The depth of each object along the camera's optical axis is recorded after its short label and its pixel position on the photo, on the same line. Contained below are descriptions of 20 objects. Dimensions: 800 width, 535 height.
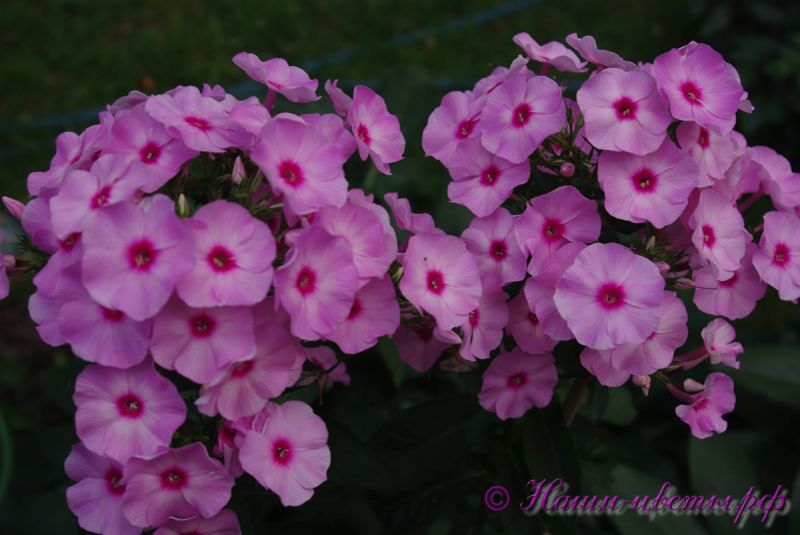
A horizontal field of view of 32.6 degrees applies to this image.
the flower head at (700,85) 0.51
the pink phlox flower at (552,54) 0.54
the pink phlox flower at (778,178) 0.54
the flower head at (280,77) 0.52
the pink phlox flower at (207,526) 0.49
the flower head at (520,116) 0.51
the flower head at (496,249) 0.51
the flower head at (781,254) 0.52
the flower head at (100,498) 0.48
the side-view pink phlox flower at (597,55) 0.53
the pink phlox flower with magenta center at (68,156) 0.49
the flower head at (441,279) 0.50
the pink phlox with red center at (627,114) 0.50
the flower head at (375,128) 0.52
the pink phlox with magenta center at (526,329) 0.52
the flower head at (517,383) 0.54
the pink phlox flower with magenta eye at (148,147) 0.47
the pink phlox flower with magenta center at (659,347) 0.50
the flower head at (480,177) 0.52
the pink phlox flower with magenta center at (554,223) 0.51
